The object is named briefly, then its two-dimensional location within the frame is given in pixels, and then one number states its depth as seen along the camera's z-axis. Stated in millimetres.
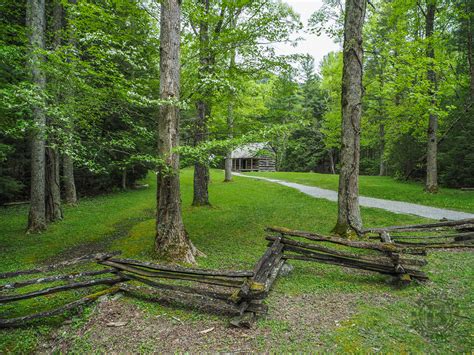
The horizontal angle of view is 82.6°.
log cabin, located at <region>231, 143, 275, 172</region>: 44312
